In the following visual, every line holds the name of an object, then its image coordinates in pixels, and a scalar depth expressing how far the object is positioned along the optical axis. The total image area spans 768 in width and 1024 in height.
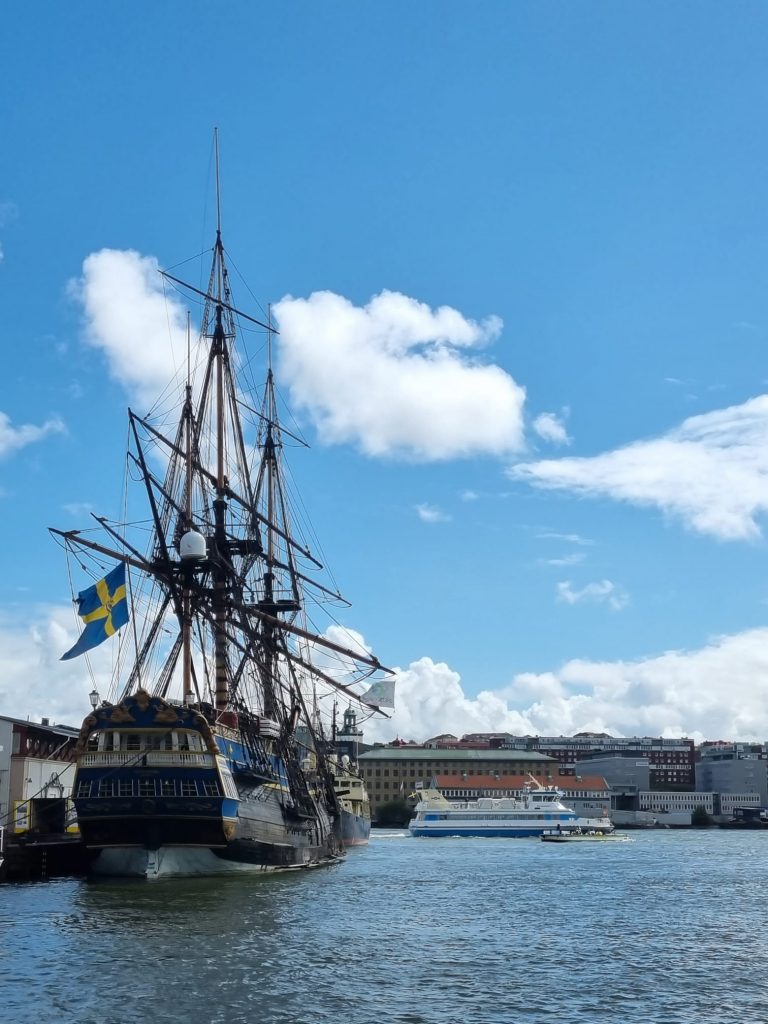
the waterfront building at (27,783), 71.44
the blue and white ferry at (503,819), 158.75
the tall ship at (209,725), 56.25
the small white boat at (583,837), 143.12
